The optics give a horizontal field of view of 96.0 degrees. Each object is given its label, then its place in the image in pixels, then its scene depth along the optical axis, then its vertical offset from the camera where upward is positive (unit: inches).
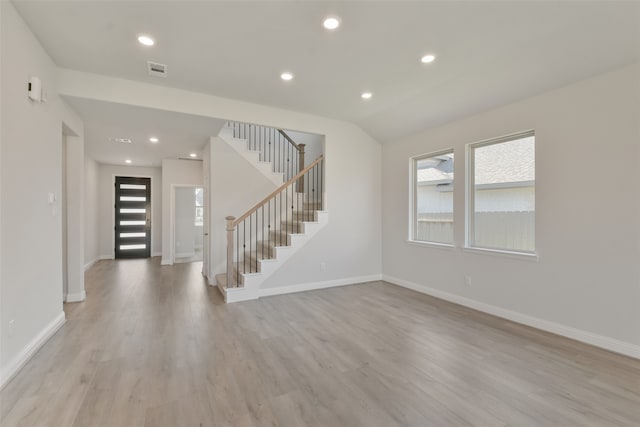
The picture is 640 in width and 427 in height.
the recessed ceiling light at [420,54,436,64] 114.4 +62.2
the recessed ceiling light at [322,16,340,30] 92.7 +62.5
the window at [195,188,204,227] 349.9 +6.2
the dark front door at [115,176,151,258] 322.3 -5.8
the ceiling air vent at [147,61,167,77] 120.8 +61.8
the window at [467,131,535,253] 134.5 +9.4
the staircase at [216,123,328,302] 171.0 -4.1
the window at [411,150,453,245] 174.2 +9.3
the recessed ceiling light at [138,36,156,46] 103.4 +62.5
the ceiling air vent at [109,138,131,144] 212.1 +53.7
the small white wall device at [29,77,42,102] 99.5 +43.2
